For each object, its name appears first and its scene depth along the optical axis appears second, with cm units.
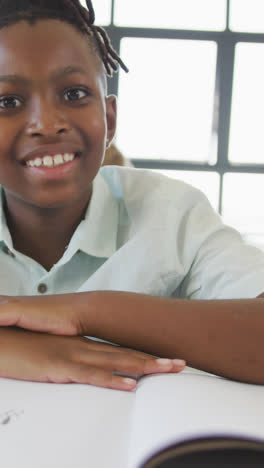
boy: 43
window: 207
